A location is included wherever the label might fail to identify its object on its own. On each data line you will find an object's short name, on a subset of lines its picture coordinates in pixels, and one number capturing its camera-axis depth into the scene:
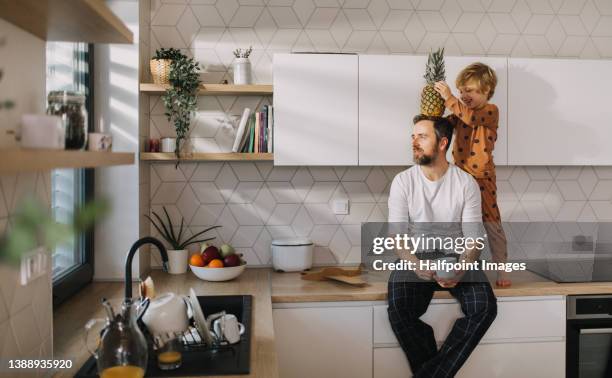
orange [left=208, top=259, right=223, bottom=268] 2.92
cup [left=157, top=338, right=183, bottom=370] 1.71
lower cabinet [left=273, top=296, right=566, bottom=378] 2.78
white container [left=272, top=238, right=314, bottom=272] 3.22
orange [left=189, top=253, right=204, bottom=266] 2.95
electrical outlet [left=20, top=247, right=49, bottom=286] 1.42
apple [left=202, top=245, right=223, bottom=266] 2.96
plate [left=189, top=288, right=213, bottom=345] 1.87
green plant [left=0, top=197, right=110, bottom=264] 0.54
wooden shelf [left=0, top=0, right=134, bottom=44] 1.23
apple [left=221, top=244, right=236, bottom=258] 3.01
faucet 1.80
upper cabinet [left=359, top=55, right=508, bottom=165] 3.04
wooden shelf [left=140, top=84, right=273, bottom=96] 3.10
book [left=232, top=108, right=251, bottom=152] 3.10
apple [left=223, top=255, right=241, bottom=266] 2.96
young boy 2.99
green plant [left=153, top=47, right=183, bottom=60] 3.08
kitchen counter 2.29
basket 3.05
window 2.46
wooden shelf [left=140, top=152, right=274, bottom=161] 3.06
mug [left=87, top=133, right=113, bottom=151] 1.38
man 2.73
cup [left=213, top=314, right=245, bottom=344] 1.90
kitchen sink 1.67
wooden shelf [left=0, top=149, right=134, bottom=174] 0.90
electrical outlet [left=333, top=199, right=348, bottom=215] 3.41
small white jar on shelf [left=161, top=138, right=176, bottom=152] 3.12
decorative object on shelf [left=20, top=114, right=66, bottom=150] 1.12
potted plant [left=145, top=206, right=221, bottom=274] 3.20
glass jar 1.30
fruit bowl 2.92
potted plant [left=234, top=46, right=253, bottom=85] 3.16
